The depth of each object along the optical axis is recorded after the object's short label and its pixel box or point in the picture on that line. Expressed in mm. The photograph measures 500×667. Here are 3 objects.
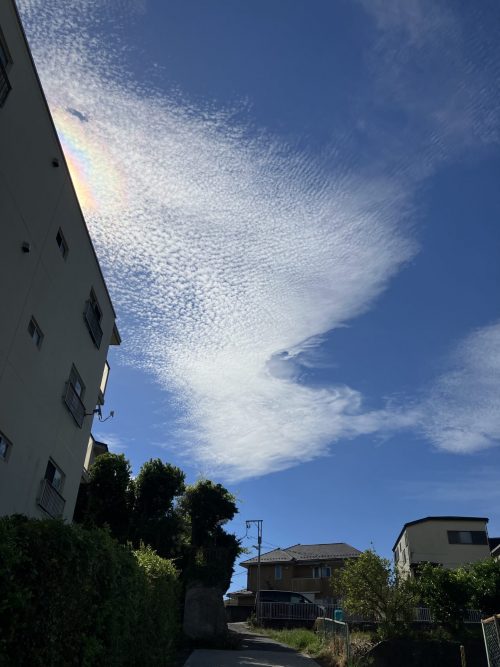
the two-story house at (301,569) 44219
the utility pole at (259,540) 44294
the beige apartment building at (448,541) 38781
